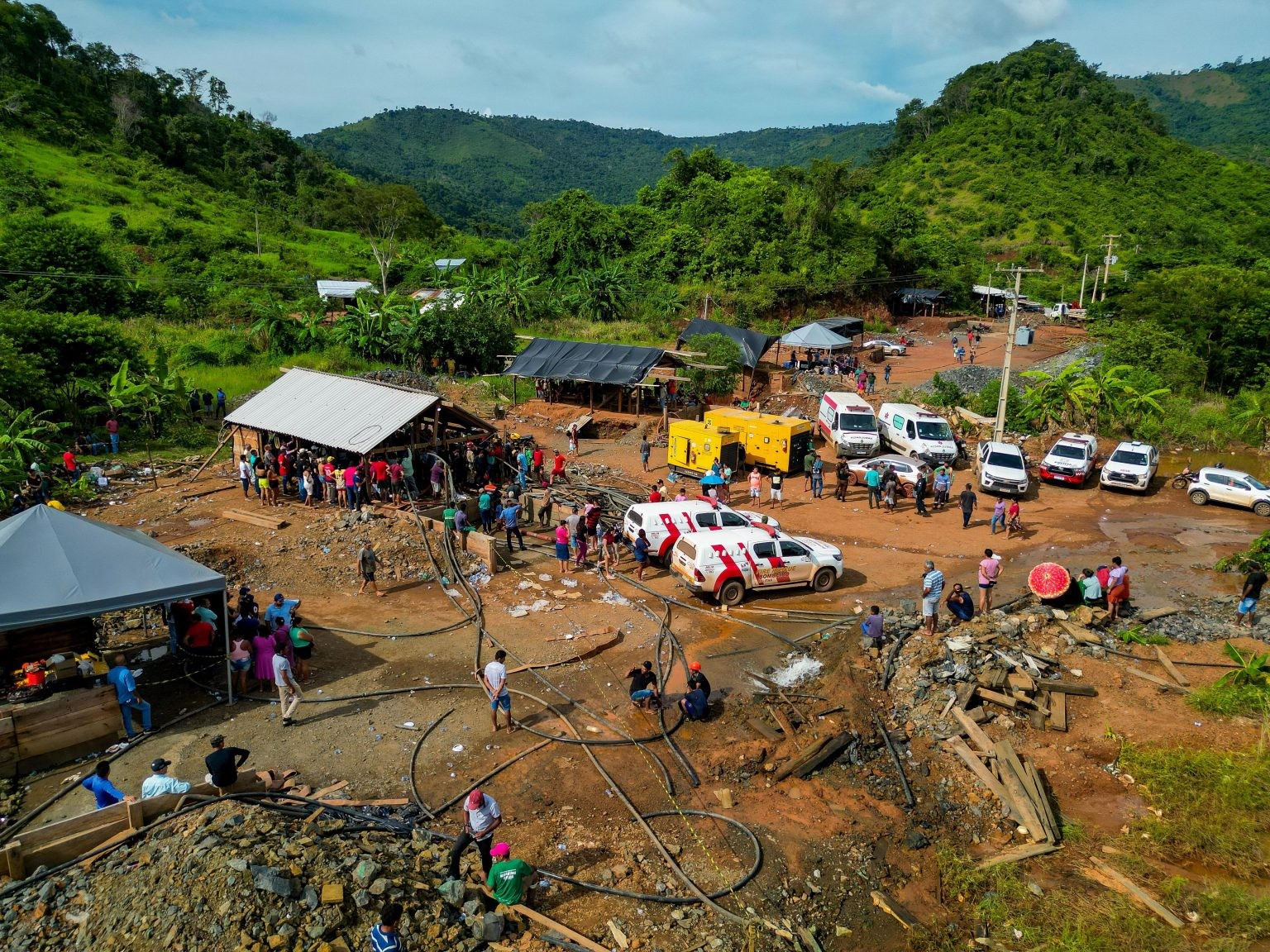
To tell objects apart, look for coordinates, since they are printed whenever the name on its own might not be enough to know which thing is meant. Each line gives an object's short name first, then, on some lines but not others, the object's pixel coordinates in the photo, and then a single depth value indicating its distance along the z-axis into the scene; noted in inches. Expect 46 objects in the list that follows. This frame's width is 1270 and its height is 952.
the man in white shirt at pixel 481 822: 344.2
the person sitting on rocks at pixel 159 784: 363.9
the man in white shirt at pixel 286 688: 466.9
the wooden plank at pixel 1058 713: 477.4
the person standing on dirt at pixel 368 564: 652.1
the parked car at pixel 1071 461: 959.0
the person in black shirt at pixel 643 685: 485.1
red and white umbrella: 596.7
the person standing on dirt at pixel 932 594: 561.9
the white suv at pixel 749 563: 642.8
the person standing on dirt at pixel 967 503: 818.2
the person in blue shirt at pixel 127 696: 444.5
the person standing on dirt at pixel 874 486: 896.9
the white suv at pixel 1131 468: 927.0
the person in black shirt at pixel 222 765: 369.4
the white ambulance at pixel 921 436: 1014.4
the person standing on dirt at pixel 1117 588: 590.6
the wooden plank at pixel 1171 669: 514.9
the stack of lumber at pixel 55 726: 414.9
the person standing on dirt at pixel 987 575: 600.4
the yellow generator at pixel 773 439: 978.7
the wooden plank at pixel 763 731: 476.1
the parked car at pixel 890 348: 1942.7
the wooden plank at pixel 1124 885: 339.0
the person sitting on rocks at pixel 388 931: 283.9
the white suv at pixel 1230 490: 862.5
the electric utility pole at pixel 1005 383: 1004.6
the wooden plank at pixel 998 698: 485.1
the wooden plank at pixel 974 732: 451.2
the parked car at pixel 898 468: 925.8
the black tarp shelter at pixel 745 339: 1460.4
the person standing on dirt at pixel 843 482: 935.7
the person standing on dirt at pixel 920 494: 888.9
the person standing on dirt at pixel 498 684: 456.4
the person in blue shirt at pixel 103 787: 364.5
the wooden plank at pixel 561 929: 316.8
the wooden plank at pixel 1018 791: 393.1
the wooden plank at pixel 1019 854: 375.9
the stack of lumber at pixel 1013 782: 391.2
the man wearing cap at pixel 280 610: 534.9
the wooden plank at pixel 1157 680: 505.7
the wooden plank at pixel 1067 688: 501.7
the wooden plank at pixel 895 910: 346.0
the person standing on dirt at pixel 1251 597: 580.7
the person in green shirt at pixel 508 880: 326.3
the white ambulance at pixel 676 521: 701.9
